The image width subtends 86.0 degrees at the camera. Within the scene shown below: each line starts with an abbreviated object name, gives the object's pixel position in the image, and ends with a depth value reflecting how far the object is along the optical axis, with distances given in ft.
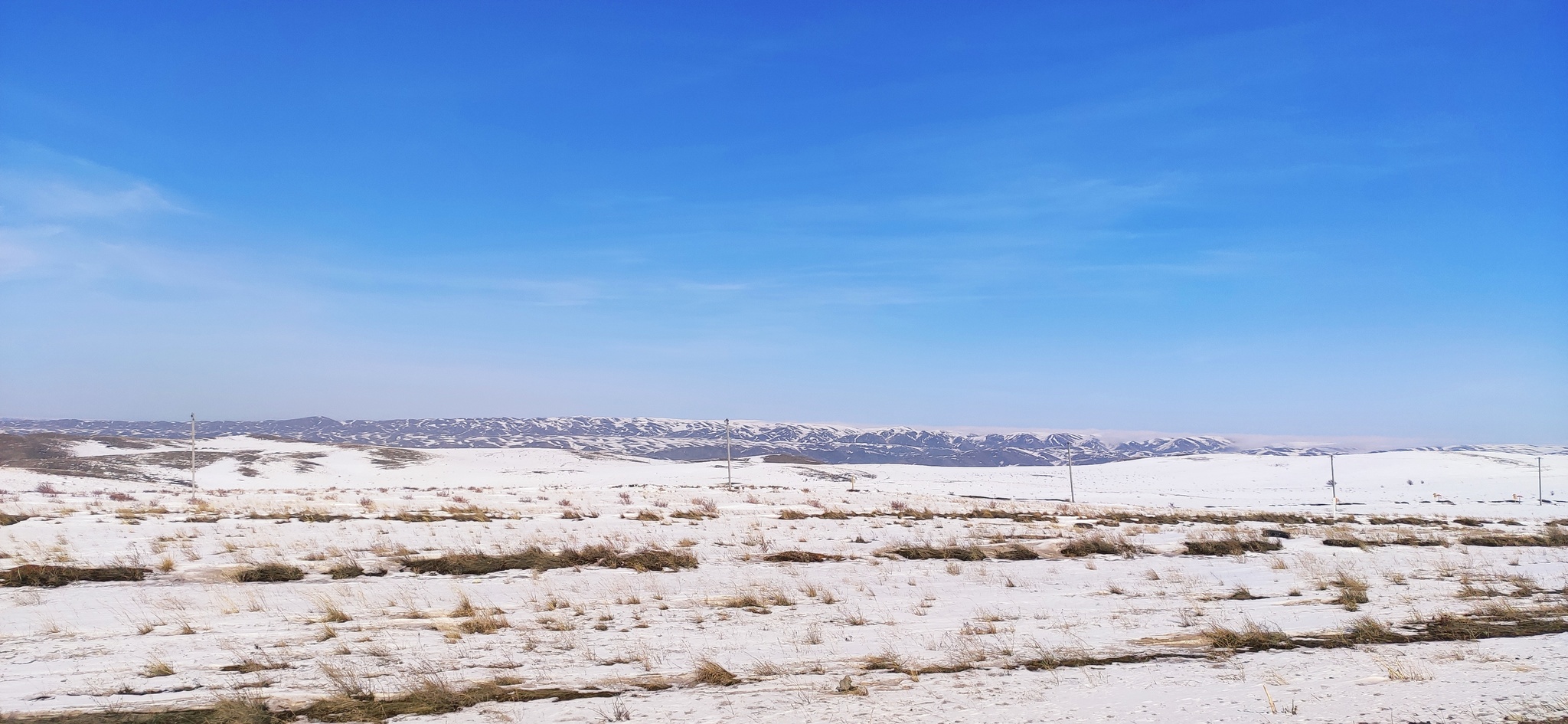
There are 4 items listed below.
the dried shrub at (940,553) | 54.44
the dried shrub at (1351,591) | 34.65
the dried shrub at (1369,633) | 27.25
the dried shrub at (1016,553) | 54.90
